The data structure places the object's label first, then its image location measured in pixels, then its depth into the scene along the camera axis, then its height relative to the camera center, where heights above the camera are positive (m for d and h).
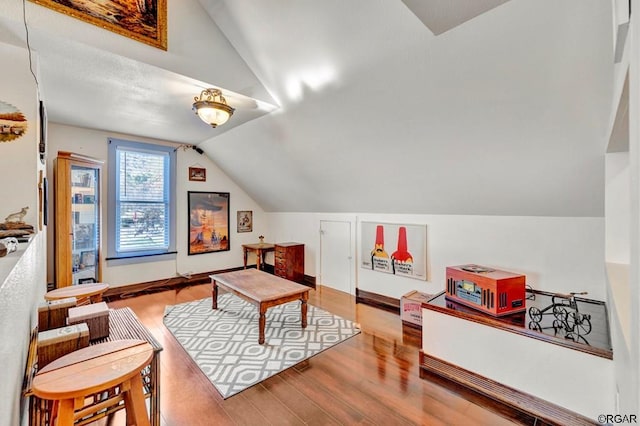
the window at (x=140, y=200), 4.42 +0.22
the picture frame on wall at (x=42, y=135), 2.44 +0.79
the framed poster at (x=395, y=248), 3.67 -0.51
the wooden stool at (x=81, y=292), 2.47 -0.73
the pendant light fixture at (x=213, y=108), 2.70 +1.03
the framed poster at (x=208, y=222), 5.29 -0.18
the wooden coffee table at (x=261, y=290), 2.86 -0.87
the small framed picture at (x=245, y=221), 5.99 -0.18
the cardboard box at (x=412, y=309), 3.23 -1.13
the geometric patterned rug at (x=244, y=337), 2.39 -1.33
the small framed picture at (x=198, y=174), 5.25 +0.74
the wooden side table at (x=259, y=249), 5.54 -0.74
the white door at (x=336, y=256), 4.58 -0.74
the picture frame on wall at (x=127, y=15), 2.13 +1.61
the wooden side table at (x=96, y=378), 1.26 -0.78
